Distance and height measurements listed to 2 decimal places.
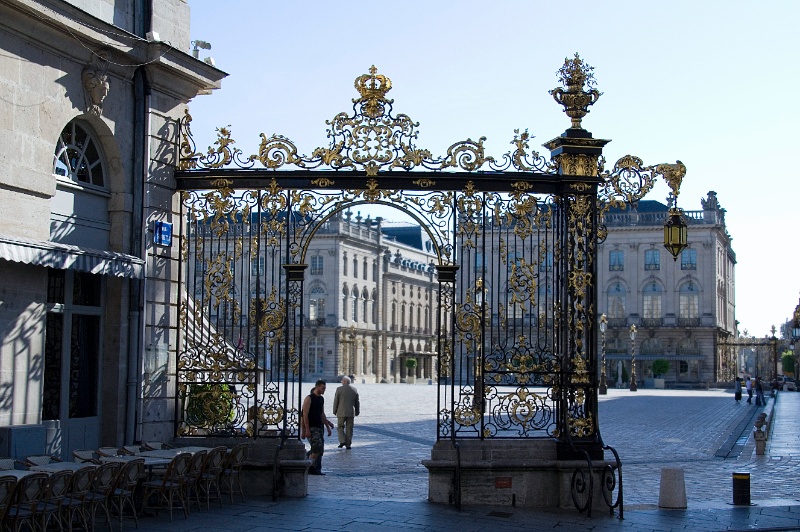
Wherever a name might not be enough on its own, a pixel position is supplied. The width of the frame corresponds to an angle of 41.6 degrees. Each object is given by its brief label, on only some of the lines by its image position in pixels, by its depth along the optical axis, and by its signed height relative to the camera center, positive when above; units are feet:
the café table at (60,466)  32.83 -3.57
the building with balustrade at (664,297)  270.26 +15.89
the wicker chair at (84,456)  36.19 -3.53
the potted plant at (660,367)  264.11 -2.23
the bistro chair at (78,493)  31.99 -4.24
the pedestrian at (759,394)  151.77 -5.08
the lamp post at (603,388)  187.00 -5.40
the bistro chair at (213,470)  39.04 -4.31
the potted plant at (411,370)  297.26 -4.01
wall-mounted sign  41.83 +4.80
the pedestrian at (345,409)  65.57 -3.33
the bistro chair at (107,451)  37.04 -3.45
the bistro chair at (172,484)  37.01 -4.54
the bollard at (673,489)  42.73 -5.29
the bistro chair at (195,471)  38.04 -4.21
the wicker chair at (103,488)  33.00 -4.23
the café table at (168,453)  38.42 -3.63
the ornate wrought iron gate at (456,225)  41.83 +5.27
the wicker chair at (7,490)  29.60 -3.86
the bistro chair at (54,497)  30.96 -4.24
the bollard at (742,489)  44.50 -5.49
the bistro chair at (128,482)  34.17 -4.23
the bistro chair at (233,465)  40.42 -4.26
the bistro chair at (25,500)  30.12 -4.21
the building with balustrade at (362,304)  262.26 +13.85
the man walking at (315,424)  53.57 -3.50
